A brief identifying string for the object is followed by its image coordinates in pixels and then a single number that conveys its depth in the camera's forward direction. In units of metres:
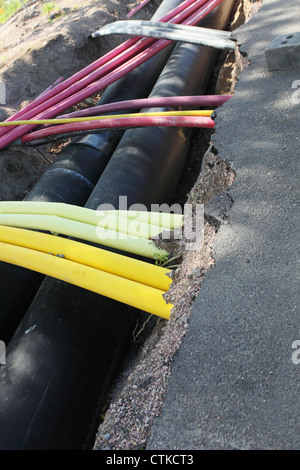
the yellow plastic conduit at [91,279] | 1.89
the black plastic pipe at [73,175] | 2.53
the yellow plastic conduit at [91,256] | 2.03
